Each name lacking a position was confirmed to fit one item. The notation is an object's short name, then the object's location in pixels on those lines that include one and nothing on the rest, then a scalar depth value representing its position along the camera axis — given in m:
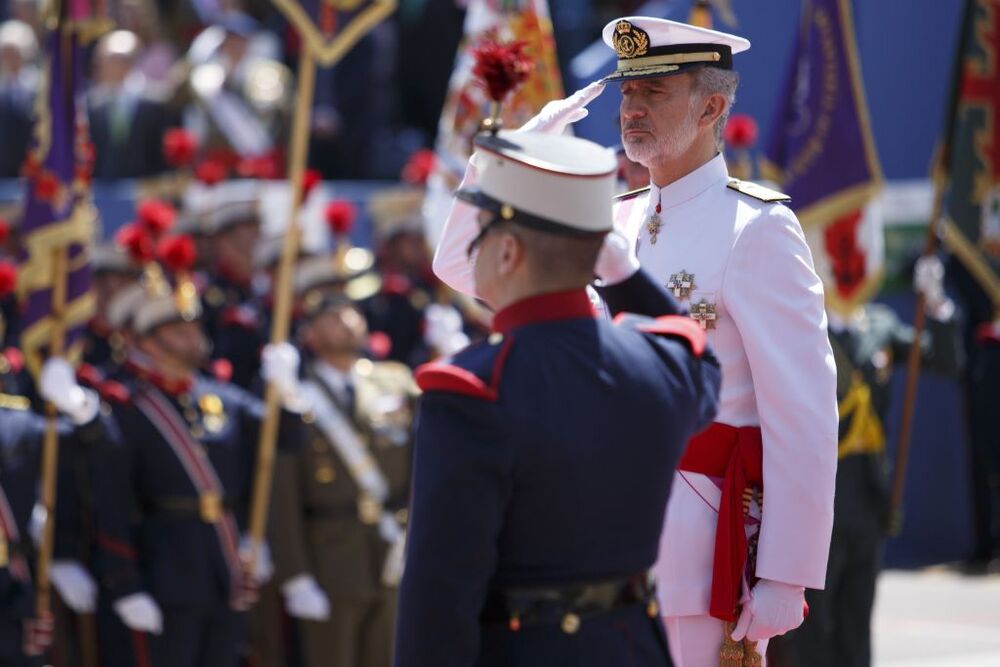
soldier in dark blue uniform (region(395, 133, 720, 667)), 5.39
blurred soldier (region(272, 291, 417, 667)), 14.23
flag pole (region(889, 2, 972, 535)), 13.96
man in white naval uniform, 6.88
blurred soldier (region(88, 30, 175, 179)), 20.03
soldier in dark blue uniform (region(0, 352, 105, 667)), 12.09
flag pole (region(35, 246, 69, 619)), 12.59
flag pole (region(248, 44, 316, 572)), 13.93
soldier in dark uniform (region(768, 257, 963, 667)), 12.45
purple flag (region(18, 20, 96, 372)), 13.01
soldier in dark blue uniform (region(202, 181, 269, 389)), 16.48
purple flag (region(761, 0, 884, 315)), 13.73
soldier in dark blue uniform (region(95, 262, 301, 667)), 12.79
